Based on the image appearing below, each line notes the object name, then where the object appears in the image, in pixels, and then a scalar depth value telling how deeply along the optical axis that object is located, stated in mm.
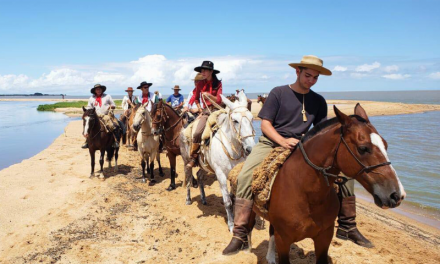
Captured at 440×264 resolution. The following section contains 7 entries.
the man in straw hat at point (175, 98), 13012
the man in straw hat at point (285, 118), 3408
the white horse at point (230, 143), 5129
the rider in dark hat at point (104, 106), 10648
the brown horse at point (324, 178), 2379
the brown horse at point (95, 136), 9656
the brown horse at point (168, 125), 8688
